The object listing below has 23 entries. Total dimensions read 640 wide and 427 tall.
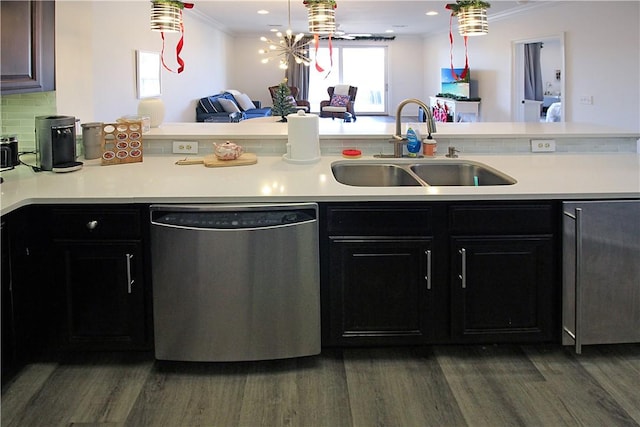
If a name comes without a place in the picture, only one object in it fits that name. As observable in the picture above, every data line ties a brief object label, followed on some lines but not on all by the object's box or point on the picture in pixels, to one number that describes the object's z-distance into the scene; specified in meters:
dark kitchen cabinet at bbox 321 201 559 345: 2.34
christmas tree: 5.84
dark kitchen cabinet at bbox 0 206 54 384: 2.16
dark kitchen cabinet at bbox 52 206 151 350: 2.31
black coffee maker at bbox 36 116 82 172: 2.72
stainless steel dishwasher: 2.25
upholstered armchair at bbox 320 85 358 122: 13.45
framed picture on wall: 7.22
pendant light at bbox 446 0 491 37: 3.49
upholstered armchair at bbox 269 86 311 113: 13.54
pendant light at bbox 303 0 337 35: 3.48
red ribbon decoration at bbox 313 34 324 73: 3.76
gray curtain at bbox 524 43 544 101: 9.96
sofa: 10.33
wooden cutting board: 2.92
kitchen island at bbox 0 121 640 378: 2.30
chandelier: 6.72
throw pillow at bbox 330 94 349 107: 13.81
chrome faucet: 3.07
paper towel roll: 2.94
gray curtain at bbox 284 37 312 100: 14.89
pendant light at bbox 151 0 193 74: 3.25
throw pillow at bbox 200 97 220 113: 10.41
